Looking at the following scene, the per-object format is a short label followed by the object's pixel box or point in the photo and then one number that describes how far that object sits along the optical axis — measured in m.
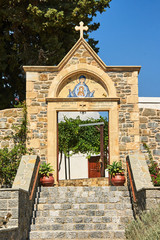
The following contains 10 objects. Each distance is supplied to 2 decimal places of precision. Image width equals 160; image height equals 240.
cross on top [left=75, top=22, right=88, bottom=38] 12.54
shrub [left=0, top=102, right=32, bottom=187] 11.43
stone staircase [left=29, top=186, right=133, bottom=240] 8.38
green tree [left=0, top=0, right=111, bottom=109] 16.27
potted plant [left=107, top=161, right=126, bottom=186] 10.77
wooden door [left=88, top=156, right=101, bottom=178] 24.58
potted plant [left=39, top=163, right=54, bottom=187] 10.84
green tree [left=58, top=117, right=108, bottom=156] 21.52
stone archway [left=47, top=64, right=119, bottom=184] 11.83
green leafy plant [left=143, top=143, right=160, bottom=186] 11.09
